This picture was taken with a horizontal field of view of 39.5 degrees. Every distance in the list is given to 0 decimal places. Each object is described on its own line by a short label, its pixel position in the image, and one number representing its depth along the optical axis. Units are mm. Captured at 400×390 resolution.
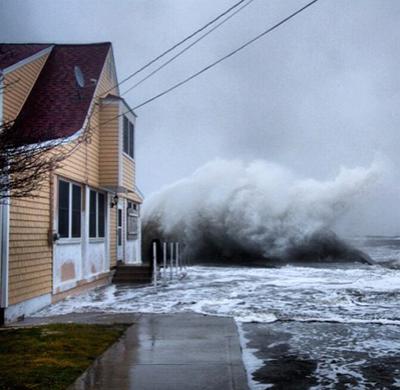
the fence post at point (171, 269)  18322
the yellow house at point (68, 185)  10859
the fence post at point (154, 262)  15282
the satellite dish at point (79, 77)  15059
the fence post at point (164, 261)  17662
